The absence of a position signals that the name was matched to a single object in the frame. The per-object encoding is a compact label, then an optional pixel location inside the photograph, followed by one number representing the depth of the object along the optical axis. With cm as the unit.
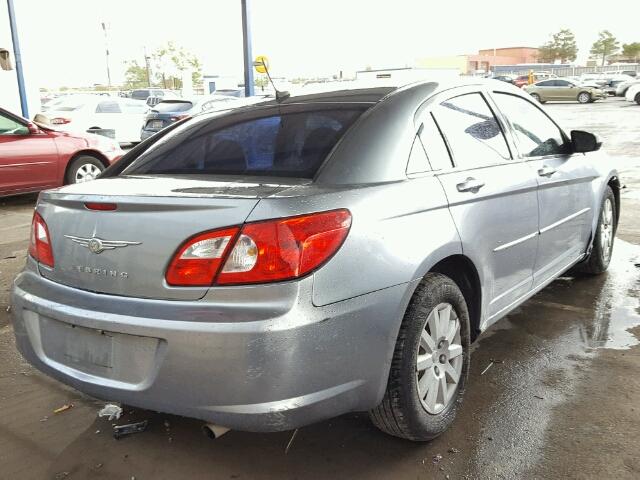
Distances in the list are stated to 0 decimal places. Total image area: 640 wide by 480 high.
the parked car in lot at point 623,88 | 3567
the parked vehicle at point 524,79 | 4644
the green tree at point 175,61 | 7575
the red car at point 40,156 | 834
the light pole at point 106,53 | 6226
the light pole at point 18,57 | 1597
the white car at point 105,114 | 1622
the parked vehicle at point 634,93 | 3150
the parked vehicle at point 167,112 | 1535
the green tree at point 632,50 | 8994
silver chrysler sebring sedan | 206
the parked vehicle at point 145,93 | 3523
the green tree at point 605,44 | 9169
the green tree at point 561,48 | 9281
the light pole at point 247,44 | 1158
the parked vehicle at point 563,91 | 3519
